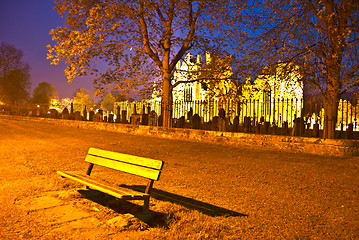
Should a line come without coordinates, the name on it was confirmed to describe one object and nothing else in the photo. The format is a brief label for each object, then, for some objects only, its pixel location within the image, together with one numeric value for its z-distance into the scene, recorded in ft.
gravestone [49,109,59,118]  88.10
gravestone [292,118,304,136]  37.47
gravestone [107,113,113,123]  67.08
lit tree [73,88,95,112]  231.50
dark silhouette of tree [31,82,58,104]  228.63
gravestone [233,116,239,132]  44.39
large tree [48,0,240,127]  45.01
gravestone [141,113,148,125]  56.80
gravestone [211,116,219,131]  44.69
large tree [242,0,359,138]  33.24
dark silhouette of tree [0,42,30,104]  154.10
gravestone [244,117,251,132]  42.31
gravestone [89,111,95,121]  74.08
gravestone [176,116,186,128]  51.70
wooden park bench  13.03
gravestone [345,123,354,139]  39.88
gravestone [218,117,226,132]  42.23
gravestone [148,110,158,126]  53.98
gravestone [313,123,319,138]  38.17
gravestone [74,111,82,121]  76.54
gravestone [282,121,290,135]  42.57
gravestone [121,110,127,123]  63.10
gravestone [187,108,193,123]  51.98
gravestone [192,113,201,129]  47.86
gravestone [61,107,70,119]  81.84
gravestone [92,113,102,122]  70.06
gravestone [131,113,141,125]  57.86
